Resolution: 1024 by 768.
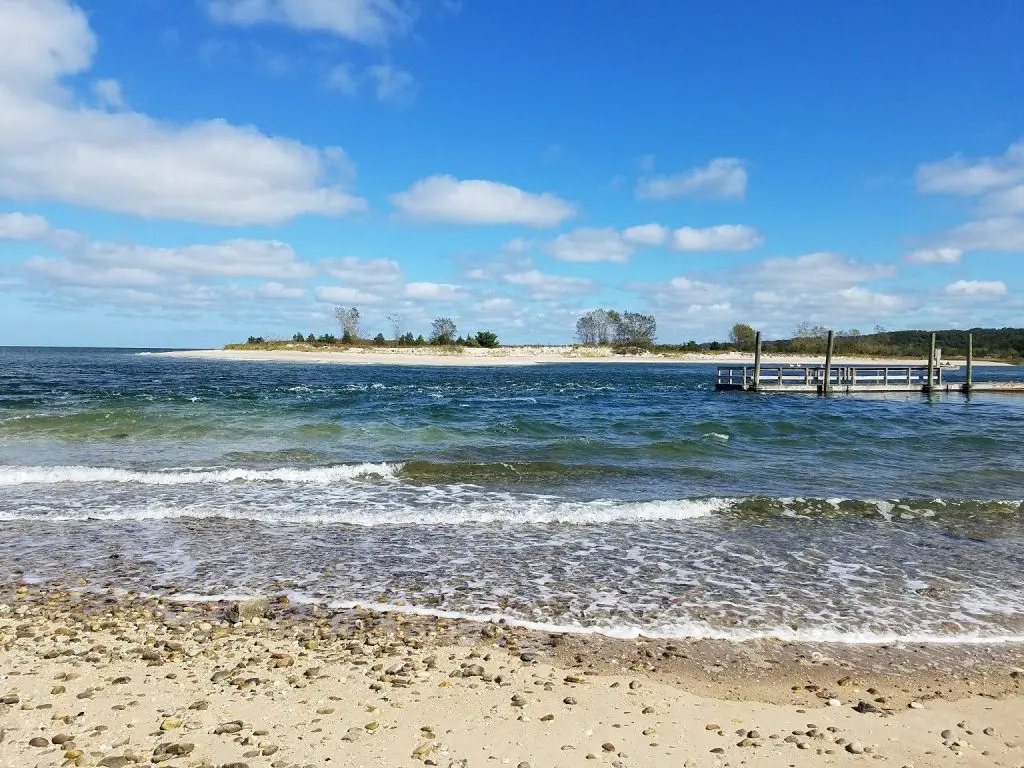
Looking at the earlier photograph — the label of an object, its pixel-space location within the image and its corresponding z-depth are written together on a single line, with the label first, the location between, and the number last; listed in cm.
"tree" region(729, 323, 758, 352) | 13490
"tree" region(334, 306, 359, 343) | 12600
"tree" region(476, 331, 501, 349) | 11838
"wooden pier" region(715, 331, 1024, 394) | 4169
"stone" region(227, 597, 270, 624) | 608
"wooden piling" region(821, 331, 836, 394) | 4091
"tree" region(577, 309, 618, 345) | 14350
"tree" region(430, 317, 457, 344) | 12826
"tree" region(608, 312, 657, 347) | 14088
